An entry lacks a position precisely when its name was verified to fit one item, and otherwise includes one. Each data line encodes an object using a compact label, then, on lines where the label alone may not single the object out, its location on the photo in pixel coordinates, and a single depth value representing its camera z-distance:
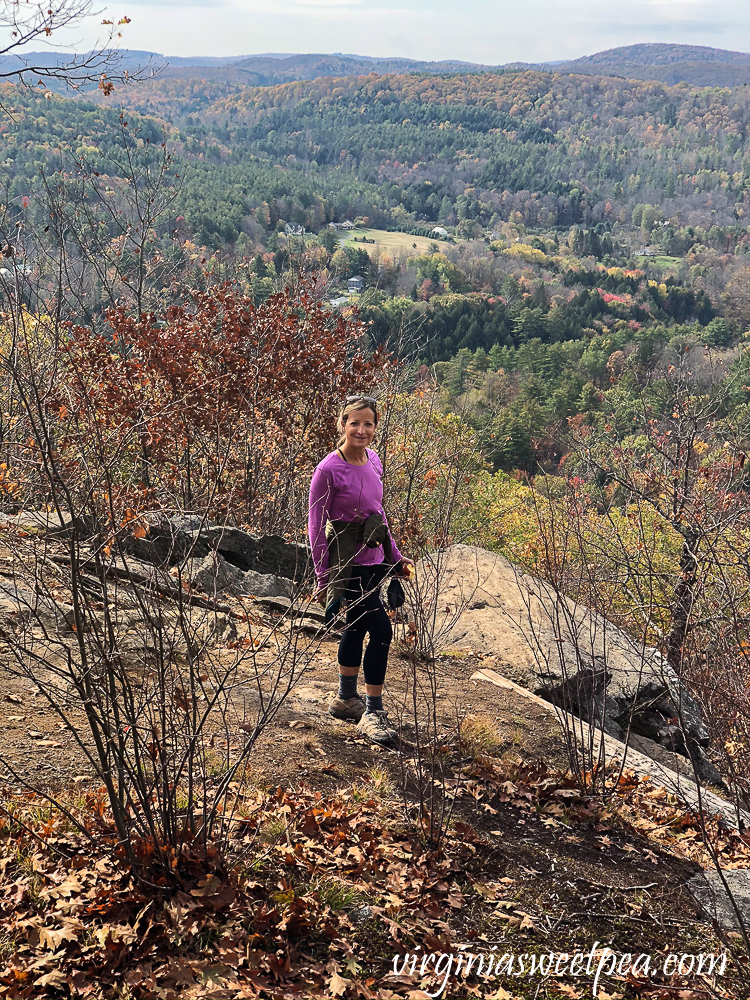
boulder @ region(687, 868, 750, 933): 3.27
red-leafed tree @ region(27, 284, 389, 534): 7.57
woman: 4.04
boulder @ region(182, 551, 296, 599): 6.21
